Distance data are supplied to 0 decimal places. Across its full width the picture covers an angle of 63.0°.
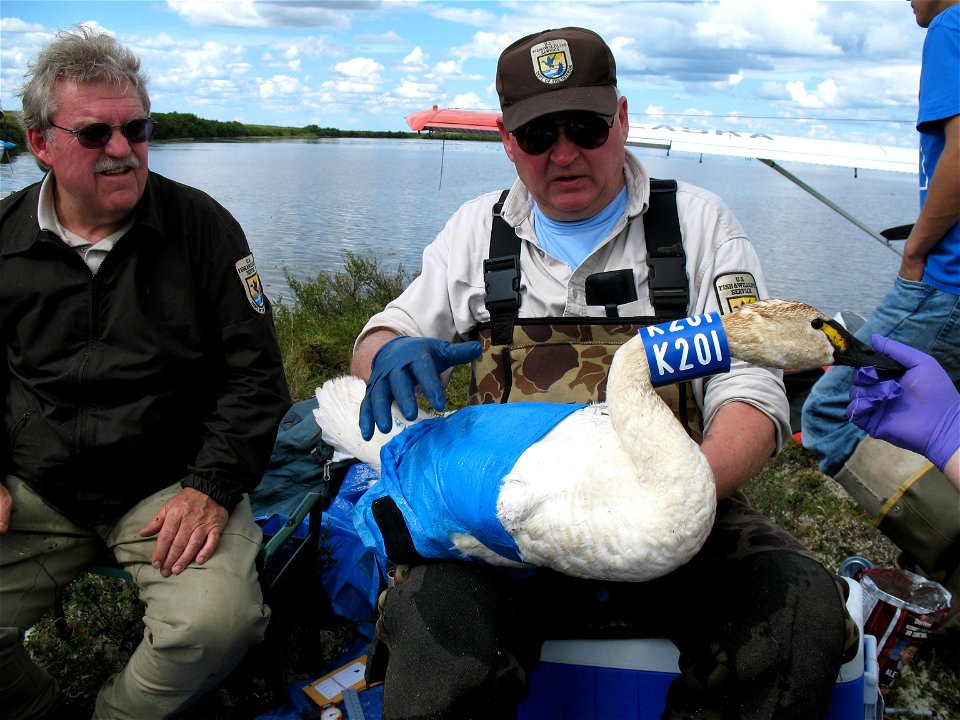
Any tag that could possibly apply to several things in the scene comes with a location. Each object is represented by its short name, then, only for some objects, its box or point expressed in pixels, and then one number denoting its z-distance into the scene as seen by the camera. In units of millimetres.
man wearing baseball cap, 2096
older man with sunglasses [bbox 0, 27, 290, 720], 2814
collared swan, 2004
